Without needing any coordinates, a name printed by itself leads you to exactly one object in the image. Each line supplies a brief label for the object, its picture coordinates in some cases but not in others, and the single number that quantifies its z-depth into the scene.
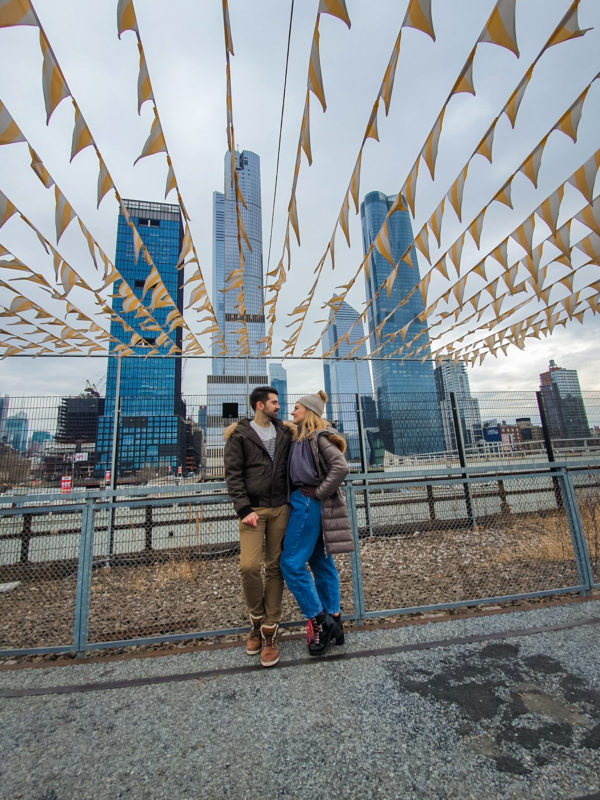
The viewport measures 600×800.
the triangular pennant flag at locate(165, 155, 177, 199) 2.60
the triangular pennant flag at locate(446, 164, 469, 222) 2.51
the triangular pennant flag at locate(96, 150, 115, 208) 2.36
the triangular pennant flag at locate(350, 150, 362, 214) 2.43
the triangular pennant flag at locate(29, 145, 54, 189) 2.19
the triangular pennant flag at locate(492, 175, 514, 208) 2.59
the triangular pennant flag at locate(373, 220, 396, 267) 2.98
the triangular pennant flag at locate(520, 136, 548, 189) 2.28
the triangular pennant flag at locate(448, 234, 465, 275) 3.23
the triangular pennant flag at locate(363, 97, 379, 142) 2.06
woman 2.35
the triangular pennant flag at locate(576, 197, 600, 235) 2.64
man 2.35
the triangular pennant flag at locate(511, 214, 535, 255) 2.79
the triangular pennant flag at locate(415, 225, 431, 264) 3.05
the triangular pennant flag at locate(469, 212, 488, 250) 2.95
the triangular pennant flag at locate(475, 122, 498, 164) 2.17
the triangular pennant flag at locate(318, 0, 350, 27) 1.41
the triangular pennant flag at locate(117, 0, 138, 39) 1.43
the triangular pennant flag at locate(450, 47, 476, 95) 1.70
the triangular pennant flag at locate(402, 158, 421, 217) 2.51
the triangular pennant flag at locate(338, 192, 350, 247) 2.85
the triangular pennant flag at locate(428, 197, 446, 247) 2.79
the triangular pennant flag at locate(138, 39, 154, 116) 1.78
